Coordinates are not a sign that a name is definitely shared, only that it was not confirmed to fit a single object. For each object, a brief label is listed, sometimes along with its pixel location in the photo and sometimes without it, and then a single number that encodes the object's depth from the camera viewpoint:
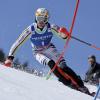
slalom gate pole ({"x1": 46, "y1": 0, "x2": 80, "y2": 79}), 17.42
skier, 18.01
